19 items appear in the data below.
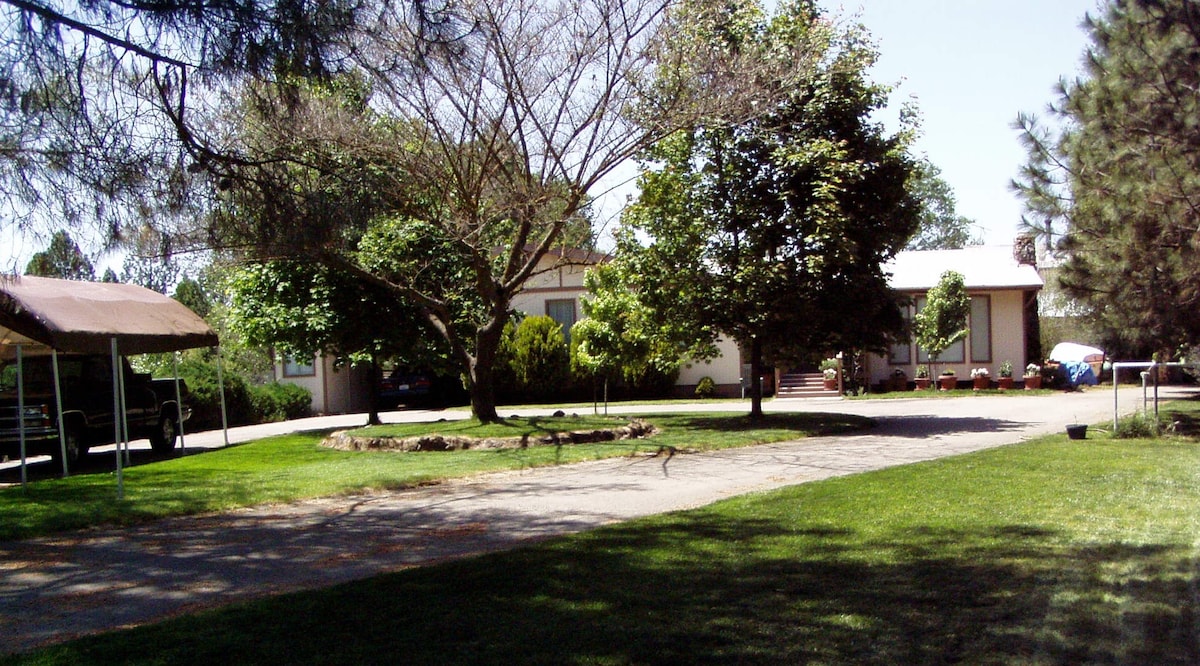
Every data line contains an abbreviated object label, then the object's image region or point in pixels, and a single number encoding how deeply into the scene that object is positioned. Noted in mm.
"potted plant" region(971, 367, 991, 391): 34844
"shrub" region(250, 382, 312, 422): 30547
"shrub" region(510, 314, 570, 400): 35031
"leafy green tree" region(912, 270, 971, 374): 33594
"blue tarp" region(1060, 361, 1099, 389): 35812
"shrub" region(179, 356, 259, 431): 28266
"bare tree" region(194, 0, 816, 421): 15062
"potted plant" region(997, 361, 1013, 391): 34719
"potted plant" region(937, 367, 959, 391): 35094
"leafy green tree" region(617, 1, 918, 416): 19562
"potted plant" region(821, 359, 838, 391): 34719
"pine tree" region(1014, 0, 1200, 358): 14211
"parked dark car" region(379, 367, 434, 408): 35219
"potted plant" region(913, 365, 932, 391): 35562
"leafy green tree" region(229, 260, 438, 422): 21984
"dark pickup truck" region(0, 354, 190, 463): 16734
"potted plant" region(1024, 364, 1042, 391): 34603
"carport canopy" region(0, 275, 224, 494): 14891
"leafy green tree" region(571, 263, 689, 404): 21344
